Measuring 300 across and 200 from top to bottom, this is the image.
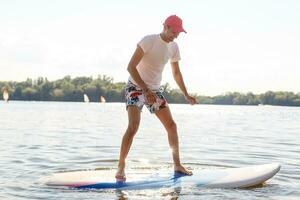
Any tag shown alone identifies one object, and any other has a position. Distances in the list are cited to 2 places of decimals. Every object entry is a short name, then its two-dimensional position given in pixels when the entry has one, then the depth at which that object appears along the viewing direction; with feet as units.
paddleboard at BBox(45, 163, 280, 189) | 22.25
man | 21.65
